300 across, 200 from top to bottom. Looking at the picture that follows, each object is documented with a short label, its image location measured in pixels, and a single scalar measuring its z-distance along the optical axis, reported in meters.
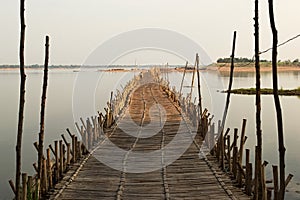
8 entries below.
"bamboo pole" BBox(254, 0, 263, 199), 4.22
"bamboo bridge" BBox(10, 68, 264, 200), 4.62
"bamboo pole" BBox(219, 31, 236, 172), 6.82
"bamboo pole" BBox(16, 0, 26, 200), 3.78
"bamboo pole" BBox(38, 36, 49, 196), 4.66
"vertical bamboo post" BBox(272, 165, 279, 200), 3.78
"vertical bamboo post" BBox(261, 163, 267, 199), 4.05
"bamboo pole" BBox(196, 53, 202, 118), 8.12
